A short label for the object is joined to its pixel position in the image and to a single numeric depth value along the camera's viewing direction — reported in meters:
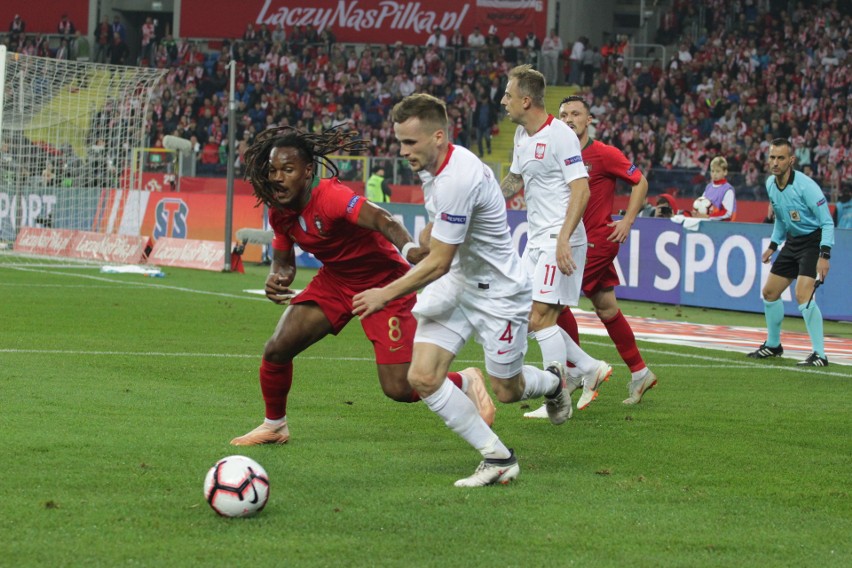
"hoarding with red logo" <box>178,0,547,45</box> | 41.56
